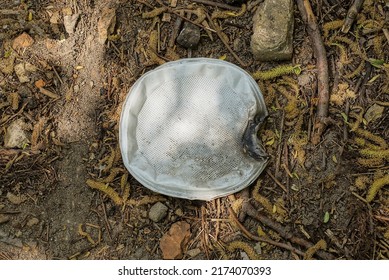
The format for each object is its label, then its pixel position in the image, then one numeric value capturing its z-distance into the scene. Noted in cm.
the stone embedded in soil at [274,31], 198
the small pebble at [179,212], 199
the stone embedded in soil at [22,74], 213
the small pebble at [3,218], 204
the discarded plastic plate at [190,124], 200
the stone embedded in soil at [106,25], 210
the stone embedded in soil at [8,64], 214
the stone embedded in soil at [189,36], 205
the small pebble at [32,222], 203
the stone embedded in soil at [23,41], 216
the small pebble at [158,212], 197
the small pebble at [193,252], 196
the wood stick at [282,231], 191
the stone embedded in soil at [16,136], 207
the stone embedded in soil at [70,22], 214
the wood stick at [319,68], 197
